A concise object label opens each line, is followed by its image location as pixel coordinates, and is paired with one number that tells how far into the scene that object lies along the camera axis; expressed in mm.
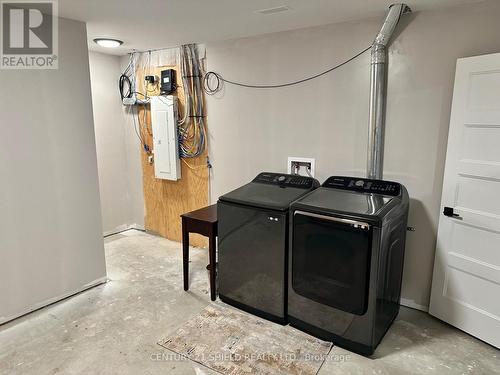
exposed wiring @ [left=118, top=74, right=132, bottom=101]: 4230
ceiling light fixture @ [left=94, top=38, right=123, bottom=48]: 3346
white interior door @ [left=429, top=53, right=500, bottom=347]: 2170
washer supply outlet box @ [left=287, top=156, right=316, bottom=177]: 3070
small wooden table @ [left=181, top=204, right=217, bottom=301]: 2832
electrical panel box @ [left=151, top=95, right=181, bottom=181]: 3812
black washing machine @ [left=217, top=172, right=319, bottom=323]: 2459
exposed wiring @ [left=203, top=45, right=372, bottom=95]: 3143
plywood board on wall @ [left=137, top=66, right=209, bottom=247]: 3875
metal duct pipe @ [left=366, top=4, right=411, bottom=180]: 2469
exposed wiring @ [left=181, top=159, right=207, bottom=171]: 3833
